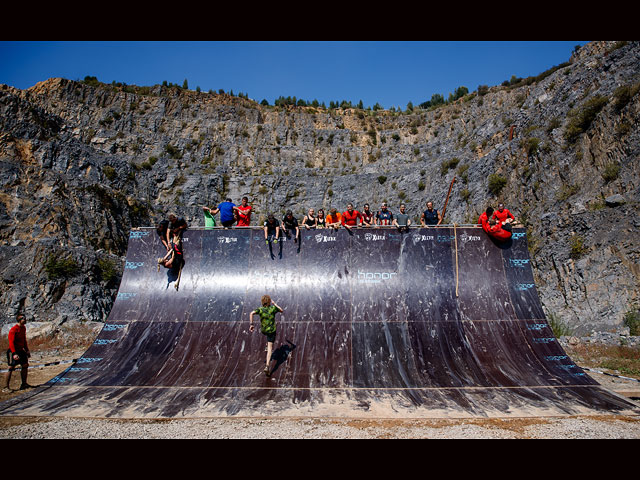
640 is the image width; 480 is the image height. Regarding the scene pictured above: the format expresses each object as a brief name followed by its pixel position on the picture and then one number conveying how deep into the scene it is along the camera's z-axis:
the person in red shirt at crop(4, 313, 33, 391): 7.33
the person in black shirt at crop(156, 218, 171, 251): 8.38
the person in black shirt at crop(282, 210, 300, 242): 8.35
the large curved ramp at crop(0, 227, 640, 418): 5.71
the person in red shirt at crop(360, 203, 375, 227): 9.81
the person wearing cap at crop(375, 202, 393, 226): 9.84
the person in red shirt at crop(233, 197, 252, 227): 9.77
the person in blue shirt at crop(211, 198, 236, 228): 9.53
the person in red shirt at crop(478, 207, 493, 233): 8.36
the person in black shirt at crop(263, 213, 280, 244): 8.12
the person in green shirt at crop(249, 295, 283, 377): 6.54
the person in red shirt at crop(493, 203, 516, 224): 8.22
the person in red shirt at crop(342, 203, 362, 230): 8.80
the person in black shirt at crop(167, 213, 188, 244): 8.38
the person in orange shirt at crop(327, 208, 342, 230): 8.44
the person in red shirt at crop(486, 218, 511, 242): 8.17
